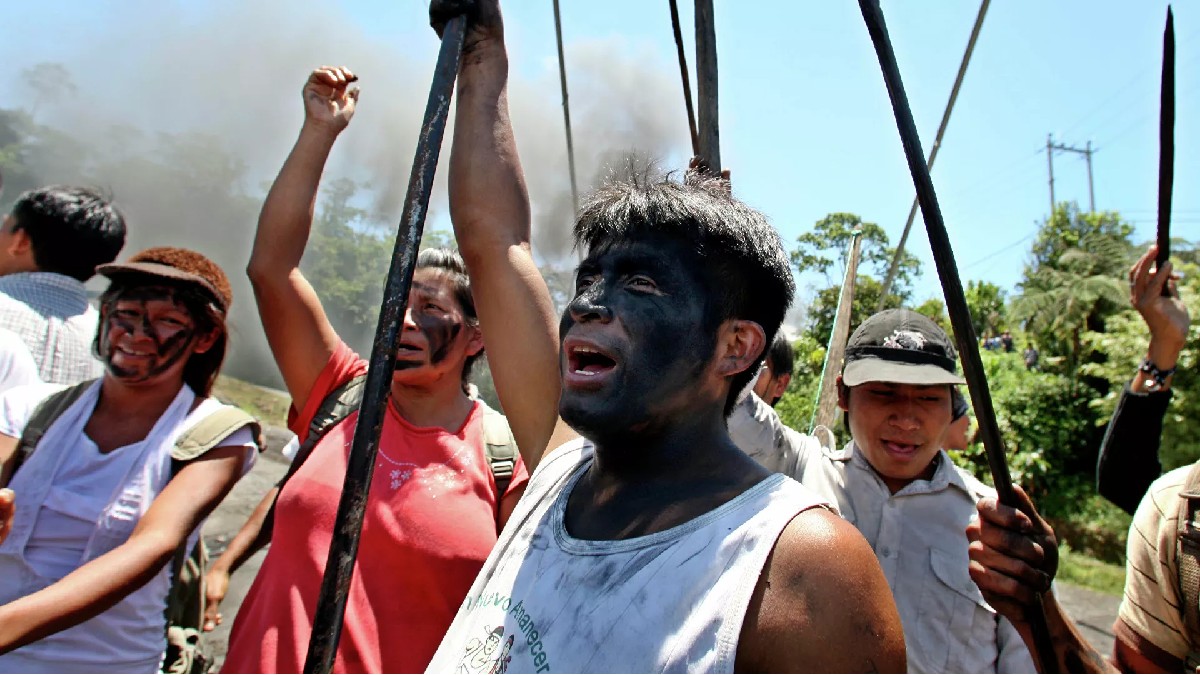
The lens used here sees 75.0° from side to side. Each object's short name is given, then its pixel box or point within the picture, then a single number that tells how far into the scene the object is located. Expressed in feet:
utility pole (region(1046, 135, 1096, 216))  144.07
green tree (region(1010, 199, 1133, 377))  40.24
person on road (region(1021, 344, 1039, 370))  49.96
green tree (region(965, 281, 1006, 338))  66.64
